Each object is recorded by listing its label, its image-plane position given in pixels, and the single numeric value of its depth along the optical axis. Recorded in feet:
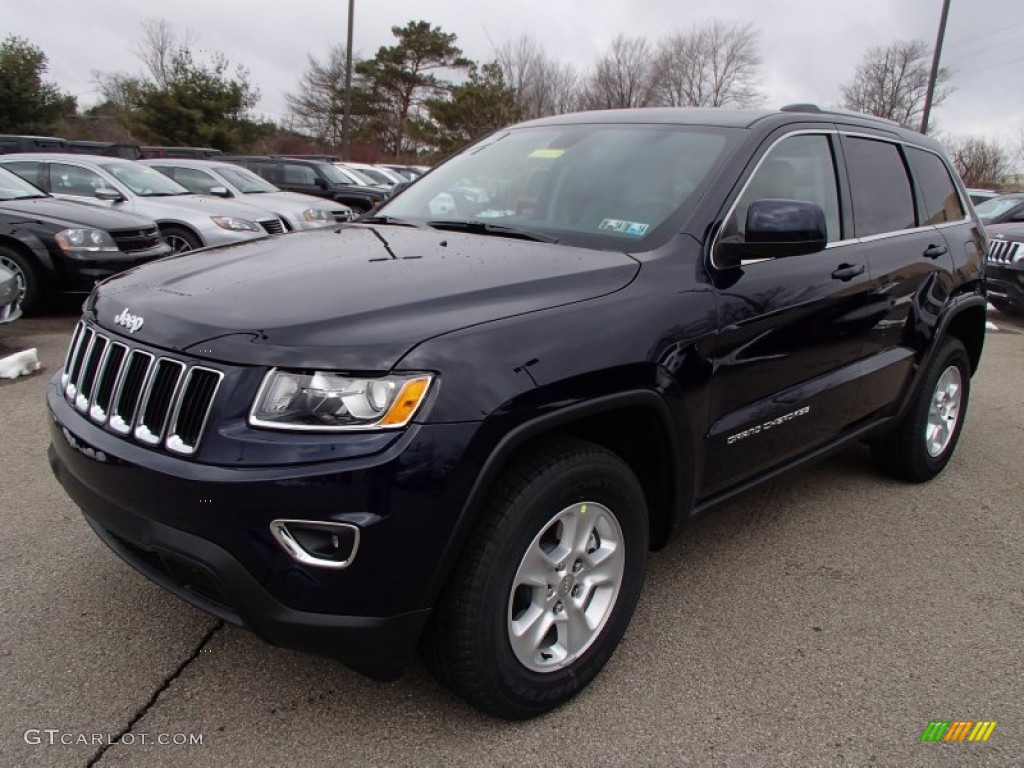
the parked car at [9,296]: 20.25
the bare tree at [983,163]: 118.21
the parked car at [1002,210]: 37.17
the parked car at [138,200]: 31.42
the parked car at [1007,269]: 32.19
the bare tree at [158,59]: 152.76
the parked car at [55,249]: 24.56
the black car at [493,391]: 6.31
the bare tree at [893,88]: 130.62
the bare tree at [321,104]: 151.74
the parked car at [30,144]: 53.16
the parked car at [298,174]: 57.52
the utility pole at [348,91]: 92.94
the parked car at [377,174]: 69.83
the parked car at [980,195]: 54.49
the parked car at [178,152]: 67.87
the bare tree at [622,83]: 147.54
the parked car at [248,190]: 37.27
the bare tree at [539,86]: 142.00
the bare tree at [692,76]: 154.92
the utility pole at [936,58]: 82.79
